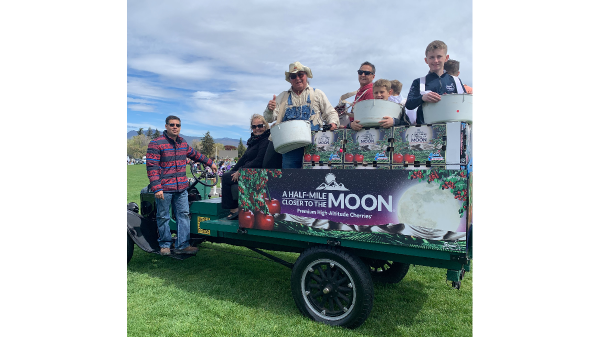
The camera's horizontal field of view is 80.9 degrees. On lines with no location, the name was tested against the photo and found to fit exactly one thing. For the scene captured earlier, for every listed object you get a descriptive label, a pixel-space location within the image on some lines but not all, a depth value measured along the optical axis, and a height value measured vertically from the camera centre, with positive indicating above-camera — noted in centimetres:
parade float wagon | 257 -35
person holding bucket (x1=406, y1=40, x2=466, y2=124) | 314 +79
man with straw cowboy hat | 394 +72
